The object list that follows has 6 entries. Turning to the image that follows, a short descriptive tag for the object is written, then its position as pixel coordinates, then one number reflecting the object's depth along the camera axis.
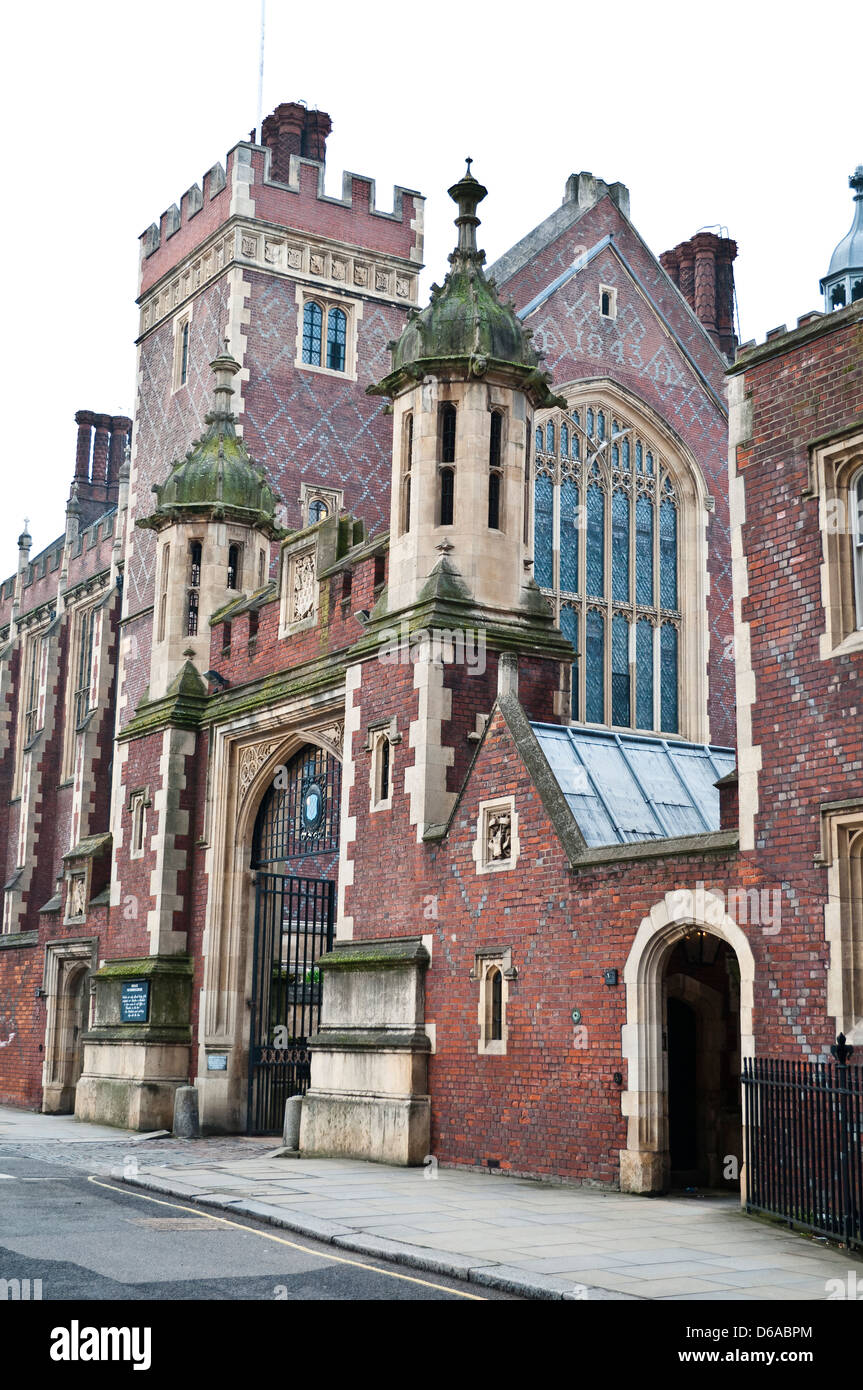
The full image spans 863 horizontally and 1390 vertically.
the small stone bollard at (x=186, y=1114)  19.86
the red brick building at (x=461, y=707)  12.48
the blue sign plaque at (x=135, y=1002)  21.45
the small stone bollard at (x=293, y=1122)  17.09
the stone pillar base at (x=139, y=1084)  20.94
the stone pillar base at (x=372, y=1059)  15.60
